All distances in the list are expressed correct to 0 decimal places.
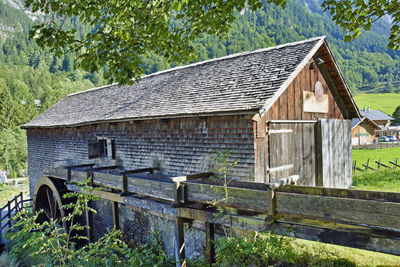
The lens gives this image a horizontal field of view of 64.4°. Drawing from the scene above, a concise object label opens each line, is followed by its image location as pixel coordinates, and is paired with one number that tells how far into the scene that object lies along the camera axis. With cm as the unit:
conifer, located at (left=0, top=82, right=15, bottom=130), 4838
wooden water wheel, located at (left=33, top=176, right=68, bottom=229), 1197
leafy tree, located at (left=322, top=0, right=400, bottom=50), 628
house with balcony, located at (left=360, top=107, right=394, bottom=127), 5786
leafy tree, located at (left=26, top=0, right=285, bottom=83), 530
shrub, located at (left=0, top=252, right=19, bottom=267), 996
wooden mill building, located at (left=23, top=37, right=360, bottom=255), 780
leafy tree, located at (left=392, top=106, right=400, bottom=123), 6407
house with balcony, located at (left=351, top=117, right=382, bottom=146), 4479
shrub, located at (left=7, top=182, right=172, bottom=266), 456
